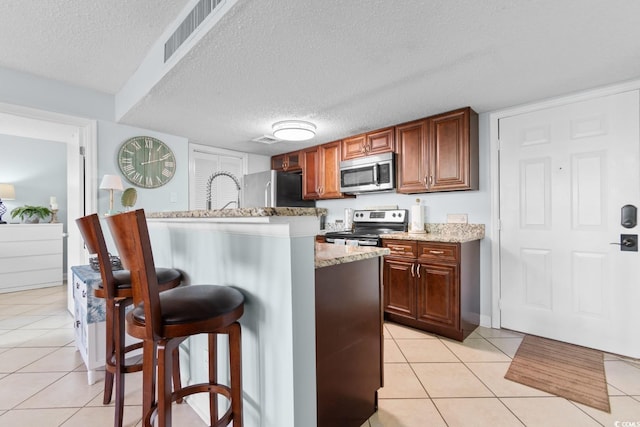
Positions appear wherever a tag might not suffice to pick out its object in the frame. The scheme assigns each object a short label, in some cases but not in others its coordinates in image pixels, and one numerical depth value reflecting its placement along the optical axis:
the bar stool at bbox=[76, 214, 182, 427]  1.42
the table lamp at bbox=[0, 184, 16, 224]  4.39
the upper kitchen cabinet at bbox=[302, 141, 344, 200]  3.90
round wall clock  3.27
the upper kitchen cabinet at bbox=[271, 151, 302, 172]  4.47
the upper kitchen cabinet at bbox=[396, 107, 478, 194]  2.77
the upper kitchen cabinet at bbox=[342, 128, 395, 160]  3.36
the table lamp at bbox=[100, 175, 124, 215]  2.90
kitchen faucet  1.78
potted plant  4.44
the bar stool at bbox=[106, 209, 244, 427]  0.94
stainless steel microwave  3.27
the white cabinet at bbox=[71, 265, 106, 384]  1.92
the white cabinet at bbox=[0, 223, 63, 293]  4.13
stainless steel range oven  3.10
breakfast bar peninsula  1.10
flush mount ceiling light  3.13
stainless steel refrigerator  4.11
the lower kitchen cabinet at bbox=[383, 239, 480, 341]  2.55
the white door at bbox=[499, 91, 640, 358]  2.26
